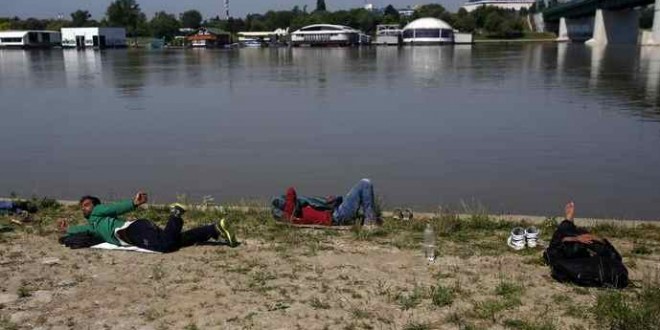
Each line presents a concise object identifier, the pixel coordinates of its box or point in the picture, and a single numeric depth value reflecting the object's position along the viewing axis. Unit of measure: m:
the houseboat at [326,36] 170.25
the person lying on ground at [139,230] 8.30
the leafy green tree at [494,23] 189.62
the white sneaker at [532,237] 8.23
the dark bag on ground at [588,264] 6.75
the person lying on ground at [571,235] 7.06
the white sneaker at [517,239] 8.20
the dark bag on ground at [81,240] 8.48
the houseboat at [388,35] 175.38
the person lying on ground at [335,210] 9.54
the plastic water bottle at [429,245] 7.88
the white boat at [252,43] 177.62
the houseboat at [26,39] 160.62
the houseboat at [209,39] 174.25
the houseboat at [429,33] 167.62
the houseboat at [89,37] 169.00
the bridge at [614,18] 114.03
